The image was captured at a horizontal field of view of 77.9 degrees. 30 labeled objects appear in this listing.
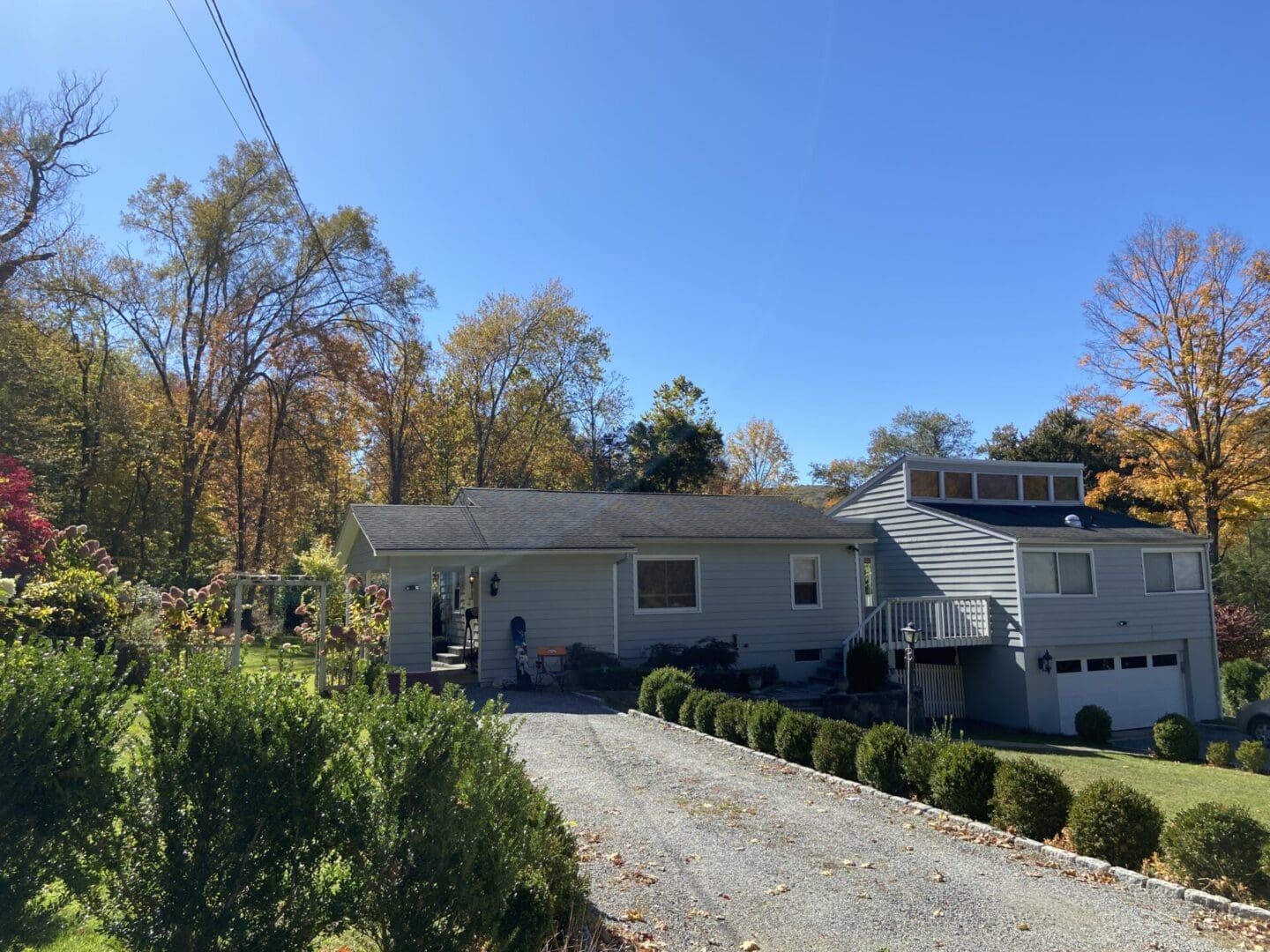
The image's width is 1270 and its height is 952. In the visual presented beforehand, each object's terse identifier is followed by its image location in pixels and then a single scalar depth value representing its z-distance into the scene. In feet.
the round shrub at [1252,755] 43.50
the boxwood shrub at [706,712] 34.30
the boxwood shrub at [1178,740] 46.42
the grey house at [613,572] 47.42
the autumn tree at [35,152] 65.41
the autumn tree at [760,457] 153.99
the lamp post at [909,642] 38.99
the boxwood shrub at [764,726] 30.71
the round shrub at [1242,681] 67.15
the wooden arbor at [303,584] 34.24
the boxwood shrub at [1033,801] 20.25
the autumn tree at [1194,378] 79.05
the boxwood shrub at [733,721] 32.42
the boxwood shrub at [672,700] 37.17
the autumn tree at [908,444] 176.76
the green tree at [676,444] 113.09
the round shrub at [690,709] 35.47
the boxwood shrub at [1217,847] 16.62
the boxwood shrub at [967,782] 22.06
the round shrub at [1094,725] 52.54
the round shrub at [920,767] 23.63
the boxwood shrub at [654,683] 38.99
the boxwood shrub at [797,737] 29.17
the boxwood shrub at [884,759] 24.73
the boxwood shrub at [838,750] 26.96
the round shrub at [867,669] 51.29
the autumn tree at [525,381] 116.26
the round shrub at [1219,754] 44.98
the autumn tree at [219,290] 85.51
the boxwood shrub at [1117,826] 18.44
